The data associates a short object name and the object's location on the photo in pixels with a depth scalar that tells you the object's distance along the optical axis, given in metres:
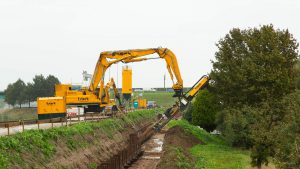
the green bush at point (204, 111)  54.53
